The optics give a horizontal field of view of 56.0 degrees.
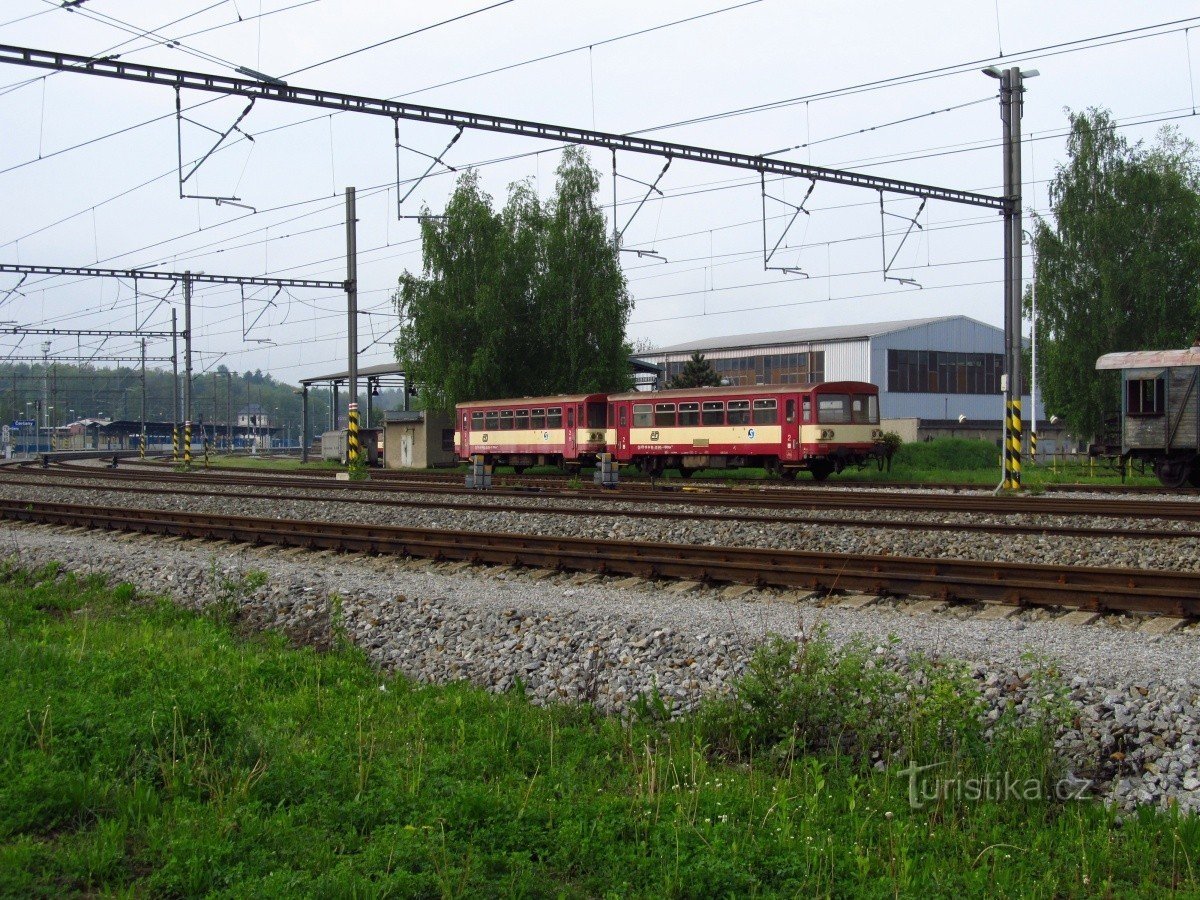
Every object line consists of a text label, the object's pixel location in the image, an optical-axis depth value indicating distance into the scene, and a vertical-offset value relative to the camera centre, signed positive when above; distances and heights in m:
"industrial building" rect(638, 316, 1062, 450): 63.22 +3.65
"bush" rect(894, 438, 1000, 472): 38.75 -1.07
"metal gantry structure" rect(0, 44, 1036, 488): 16.80 +5.31
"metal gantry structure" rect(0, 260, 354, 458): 34.88 +5.16
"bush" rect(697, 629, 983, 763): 6.46 -1.73
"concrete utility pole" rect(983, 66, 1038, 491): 24.45 +3.77
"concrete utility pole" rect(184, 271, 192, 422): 45.59 +3.70
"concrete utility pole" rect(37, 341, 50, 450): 73.68 +4.16
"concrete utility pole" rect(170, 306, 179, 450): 53.34 +3.90
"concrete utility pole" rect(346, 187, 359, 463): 32.44 +4.10
